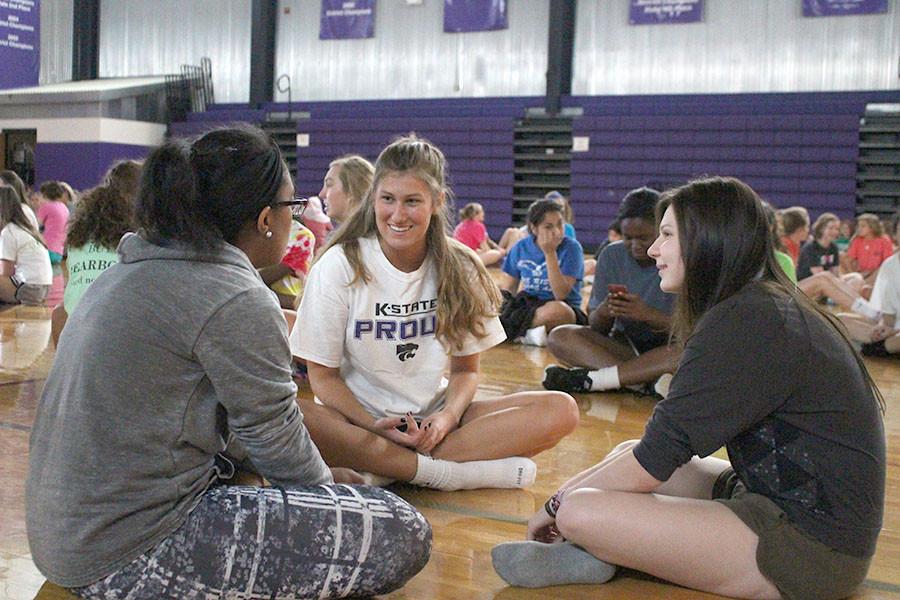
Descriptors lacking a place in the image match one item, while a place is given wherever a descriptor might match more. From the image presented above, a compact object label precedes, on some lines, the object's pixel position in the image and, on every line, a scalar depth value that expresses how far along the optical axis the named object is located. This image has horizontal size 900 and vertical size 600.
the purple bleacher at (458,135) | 14.00
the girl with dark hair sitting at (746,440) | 1.83
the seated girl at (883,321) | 5.59
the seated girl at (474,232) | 10.64
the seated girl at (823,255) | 7.76
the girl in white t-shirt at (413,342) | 2.73
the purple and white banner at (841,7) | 11.88
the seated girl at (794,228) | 8.12
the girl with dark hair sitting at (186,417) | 1.63
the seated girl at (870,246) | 8.66
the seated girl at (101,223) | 3.36
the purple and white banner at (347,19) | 14.99
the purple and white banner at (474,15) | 14.09
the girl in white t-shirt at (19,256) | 5.79
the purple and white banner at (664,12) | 12.88
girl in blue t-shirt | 5.55
